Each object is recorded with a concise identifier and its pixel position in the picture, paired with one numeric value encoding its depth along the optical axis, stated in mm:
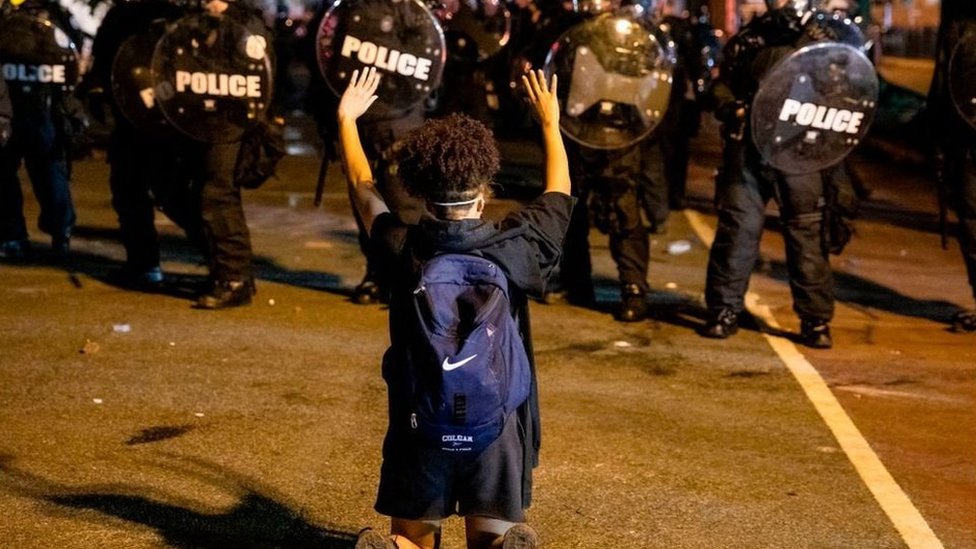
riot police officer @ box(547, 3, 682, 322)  8797
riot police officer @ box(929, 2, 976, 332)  8414
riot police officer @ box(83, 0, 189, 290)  8836
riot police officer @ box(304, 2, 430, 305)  8648
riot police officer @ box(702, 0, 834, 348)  8094
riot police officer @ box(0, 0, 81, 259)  10047
